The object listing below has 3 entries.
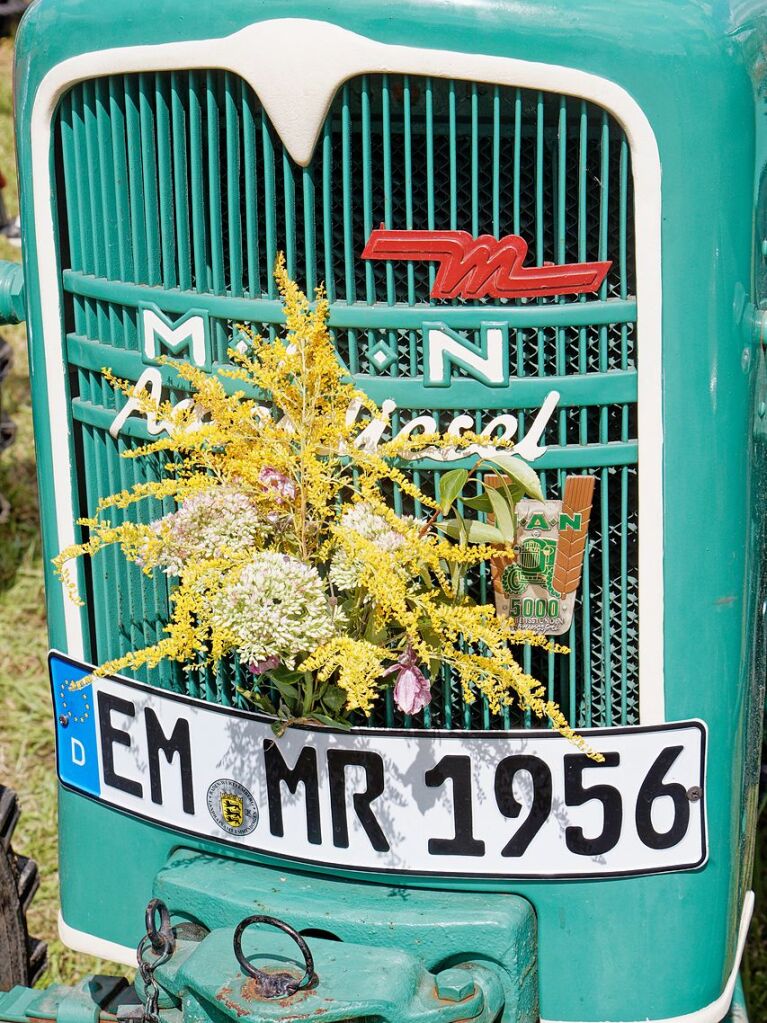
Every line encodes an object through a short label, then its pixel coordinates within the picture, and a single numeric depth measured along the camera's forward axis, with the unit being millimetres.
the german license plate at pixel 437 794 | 2094
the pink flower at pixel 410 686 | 1964
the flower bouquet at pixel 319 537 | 1903
